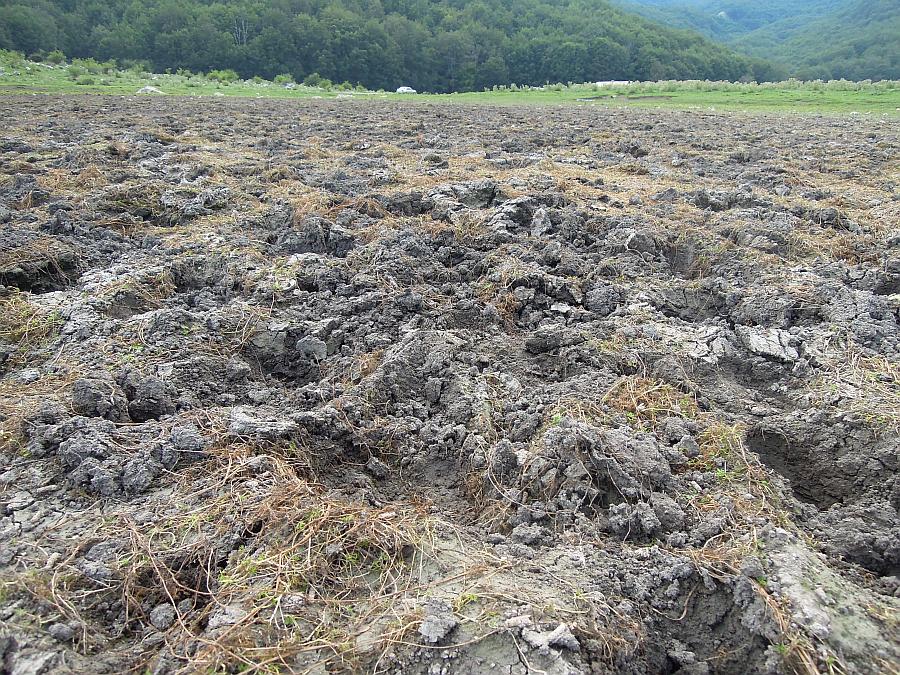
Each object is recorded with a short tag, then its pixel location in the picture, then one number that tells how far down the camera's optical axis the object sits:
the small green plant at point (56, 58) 36.72
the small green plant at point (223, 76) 35.84
